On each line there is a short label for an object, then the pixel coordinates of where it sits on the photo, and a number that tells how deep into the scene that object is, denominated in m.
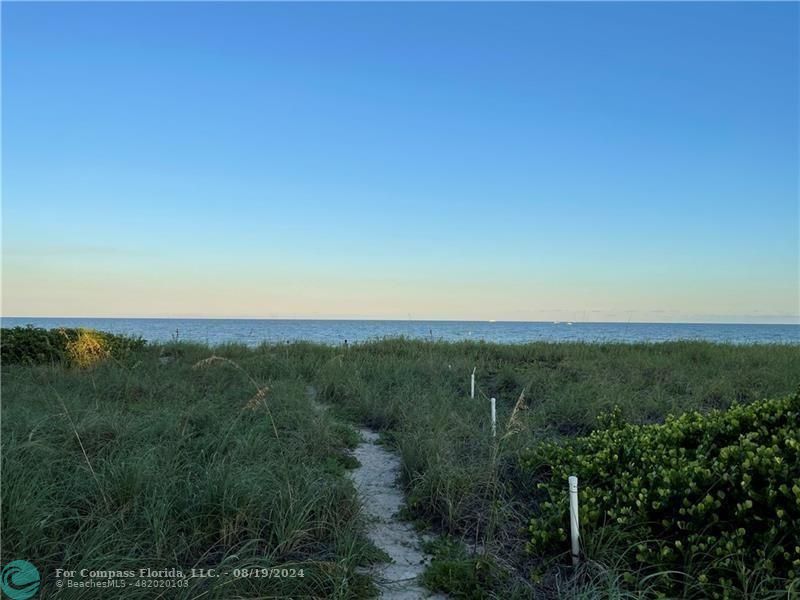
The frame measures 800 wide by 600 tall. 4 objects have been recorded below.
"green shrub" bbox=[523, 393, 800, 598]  2.96
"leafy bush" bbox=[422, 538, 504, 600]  3.18
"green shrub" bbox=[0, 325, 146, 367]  11.33
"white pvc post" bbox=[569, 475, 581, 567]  3.27
